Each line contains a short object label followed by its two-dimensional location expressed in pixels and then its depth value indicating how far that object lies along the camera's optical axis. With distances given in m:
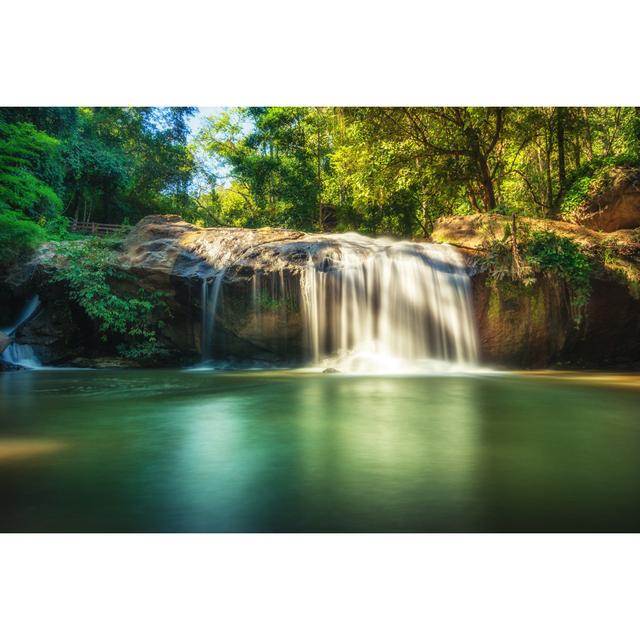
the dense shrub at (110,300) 9.14
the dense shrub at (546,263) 8.73
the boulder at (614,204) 9.98
